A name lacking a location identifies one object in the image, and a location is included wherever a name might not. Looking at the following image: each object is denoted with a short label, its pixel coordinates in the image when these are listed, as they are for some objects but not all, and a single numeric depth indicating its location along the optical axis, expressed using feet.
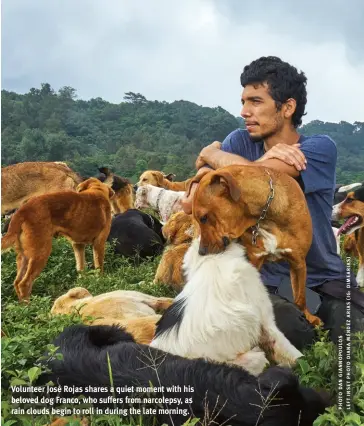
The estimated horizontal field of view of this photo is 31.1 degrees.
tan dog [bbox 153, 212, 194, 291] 10.21
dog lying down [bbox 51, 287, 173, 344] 9.35
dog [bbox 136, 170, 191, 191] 12.00
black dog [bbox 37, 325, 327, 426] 7.31
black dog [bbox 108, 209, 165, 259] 12.61
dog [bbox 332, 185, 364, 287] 10.71
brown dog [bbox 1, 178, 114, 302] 10.28
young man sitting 9.04
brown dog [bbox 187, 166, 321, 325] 8.11
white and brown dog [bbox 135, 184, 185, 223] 15.72
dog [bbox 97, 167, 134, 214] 11.39
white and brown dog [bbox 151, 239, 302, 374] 8.15
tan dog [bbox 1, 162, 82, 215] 9.38
